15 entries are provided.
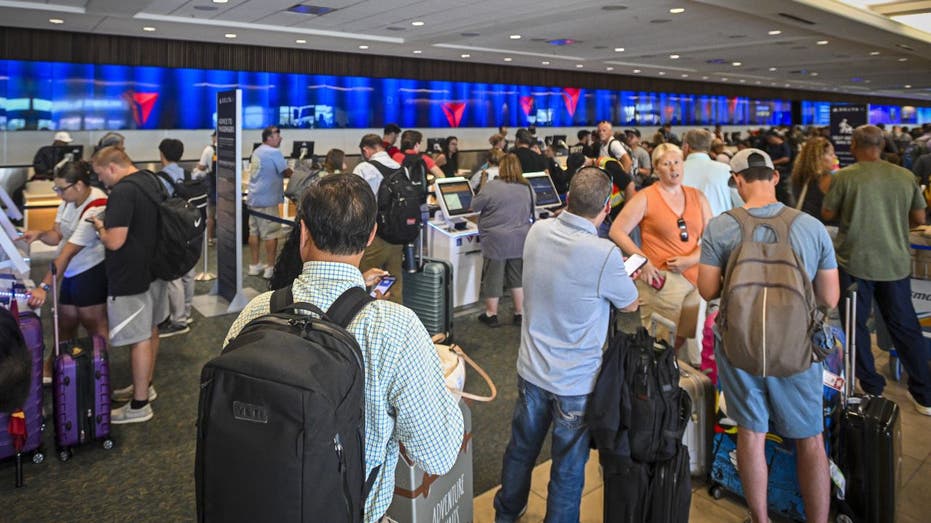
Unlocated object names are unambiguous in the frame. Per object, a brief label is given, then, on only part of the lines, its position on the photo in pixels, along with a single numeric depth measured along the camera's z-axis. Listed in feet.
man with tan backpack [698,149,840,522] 7.43
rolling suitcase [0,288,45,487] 10.37
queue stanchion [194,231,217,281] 23.33
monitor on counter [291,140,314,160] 32.37
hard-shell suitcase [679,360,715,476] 9.87
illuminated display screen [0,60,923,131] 32.27
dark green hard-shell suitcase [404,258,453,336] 16.01
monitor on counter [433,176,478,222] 19.12
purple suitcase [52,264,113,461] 10.68
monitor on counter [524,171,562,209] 21.65
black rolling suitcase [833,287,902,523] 8.47
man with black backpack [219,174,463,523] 3.99
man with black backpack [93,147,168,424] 11.25
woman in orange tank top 11.05
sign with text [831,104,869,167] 24.43
